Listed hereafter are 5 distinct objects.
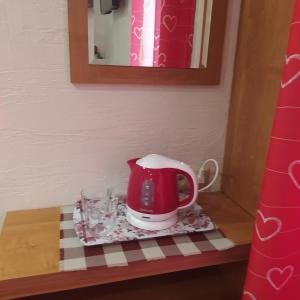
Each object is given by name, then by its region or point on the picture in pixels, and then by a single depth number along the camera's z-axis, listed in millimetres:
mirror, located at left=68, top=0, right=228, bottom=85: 963
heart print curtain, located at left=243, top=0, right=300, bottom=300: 611
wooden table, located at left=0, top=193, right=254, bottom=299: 763
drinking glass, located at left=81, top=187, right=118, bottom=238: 938
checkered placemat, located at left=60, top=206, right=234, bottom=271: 814
